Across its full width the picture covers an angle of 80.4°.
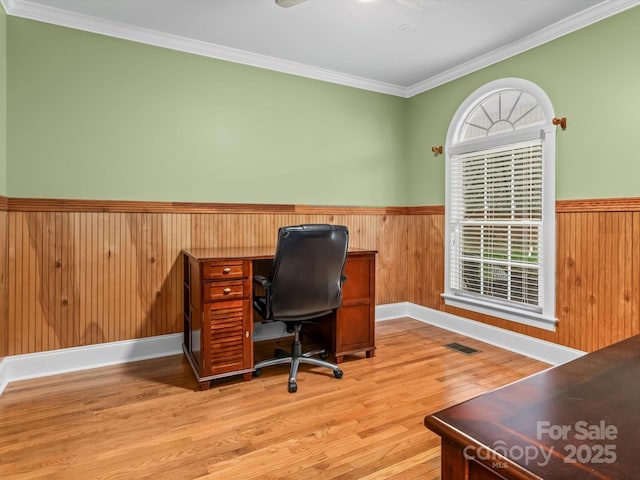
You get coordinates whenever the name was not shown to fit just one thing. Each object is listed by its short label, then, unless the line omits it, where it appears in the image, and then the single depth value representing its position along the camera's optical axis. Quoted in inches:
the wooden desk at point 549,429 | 23.1
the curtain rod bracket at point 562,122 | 113.2
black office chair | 94.0
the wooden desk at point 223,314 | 97.6
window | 119.7
